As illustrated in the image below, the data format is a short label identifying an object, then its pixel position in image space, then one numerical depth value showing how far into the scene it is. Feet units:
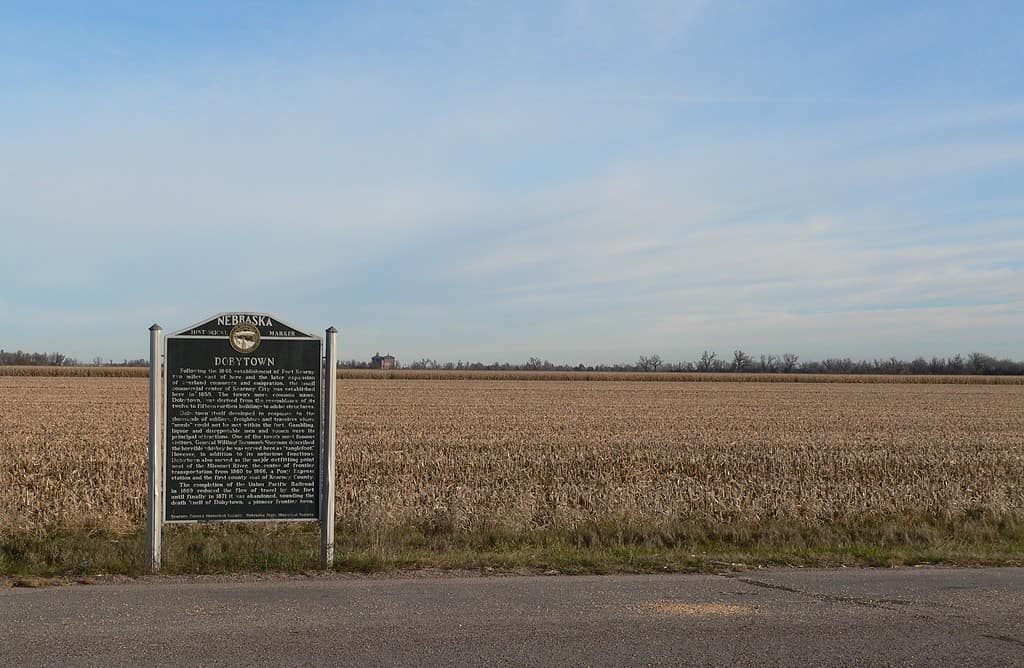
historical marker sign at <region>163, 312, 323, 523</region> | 28.66
